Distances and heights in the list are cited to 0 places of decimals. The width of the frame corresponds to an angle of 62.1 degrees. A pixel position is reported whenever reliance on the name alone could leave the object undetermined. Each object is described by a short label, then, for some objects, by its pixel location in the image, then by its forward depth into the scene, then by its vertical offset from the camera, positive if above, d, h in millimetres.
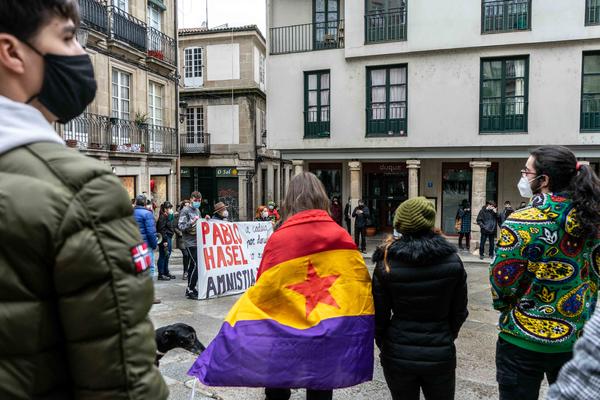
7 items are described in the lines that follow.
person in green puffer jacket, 1175 -223
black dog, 3982 -1388
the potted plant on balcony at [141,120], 19453 +1791
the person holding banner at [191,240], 9500 -1505
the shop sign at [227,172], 31875 -417
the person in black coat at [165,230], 11820 -1682
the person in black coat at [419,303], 3070 -865
